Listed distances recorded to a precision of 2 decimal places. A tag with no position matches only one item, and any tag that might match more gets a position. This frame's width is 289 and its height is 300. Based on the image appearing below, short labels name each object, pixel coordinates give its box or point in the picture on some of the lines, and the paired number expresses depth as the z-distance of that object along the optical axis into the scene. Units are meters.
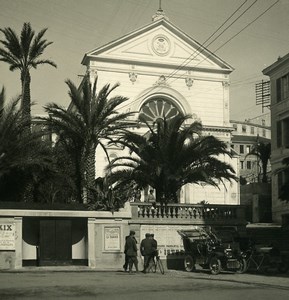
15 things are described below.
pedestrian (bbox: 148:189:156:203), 35.15
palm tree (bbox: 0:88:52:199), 25.88
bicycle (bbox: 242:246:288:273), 21.98
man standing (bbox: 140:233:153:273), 21.40
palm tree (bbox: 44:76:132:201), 27.64
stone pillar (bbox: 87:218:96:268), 23.95
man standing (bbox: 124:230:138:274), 21.55
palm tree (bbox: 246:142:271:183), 57.34
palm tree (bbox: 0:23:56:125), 36.22
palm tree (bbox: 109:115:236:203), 28.34
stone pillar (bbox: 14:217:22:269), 23.12
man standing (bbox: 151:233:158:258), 21.42
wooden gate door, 23.77
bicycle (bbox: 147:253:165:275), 21.89
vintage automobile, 21.38
